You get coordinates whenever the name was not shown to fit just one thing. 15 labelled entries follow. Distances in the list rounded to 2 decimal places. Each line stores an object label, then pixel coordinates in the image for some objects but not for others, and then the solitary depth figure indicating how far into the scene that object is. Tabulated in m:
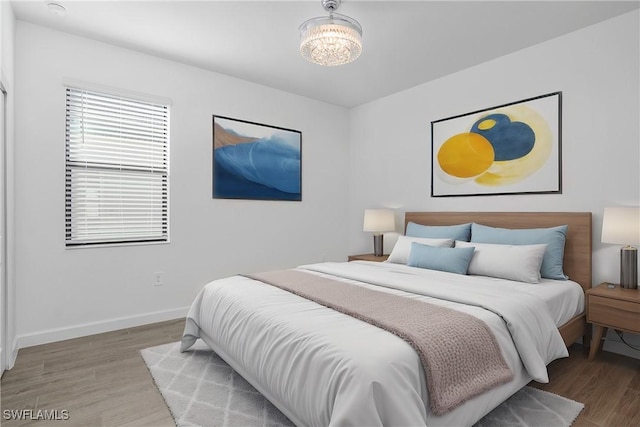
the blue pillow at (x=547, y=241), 2.83
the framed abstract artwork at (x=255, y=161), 3.88
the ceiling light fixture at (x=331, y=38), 2.40
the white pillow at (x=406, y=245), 3.30
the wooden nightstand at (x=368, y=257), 4.13
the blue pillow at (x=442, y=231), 3.44
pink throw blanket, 1.44
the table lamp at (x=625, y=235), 2.45
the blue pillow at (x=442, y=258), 2.95
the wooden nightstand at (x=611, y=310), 2.31
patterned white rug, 1.83
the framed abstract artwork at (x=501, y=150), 3.10
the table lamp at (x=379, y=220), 4.20
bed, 1.33
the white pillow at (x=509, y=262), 2.66
